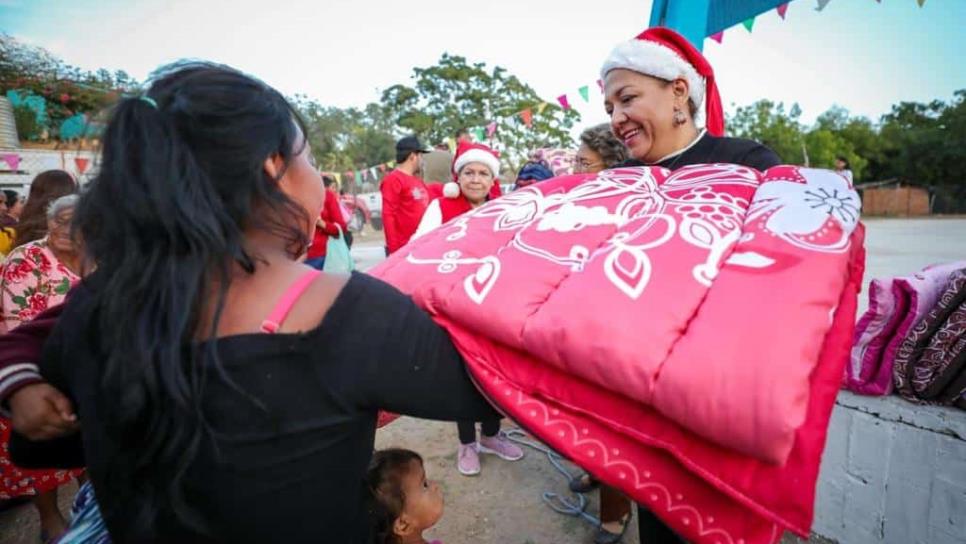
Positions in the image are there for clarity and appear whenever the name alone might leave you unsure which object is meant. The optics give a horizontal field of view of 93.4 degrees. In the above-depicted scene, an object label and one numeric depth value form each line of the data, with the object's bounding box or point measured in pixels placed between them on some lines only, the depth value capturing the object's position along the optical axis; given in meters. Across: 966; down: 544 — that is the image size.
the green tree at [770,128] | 31.83
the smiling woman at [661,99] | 1.69
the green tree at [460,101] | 32.06
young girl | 1.44
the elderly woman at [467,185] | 3.28
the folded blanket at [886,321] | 1.78
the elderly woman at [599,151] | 2.92
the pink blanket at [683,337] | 0.69
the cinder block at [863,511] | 1.91
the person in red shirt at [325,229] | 4.50
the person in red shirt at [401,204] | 4.36
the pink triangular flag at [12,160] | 13.80
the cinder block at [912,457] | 1.75
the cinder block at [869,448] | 1.88
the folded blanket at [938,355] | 1.65
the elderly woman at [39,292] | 2.35
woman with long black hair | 0.70
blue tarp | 3.03
